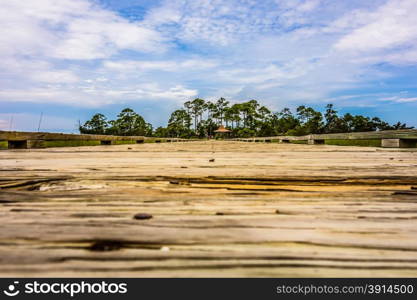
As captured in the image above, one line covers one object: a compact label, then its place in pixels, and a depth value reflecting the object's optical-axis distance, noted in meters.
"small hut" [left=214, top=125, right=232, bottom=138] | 70.45
